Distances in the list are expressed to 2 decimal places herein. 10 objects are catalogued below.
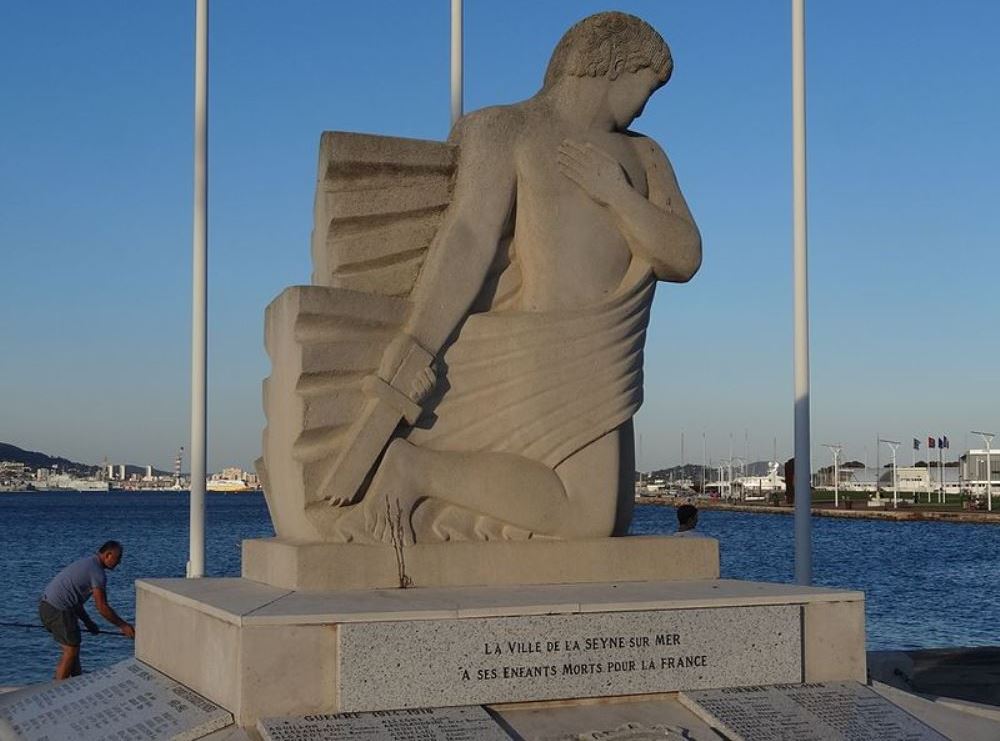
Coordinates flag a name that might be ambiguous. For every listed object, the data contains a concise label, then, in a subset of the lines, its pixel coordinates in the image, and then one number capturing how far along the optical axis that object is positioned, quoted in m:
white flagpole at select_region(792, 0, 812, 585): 10.76
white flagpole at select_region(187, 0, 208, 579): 10.86
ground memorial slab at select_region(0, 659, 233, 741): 5.70
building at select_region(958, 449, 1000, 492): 99.12
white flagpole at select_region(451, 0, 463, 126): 11.12
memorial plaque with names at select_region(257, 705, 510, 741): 5.37
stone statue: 6.87
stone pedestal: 5.63
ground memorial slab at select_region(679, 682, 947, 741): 5.77
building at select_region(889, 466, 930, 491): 110.53
